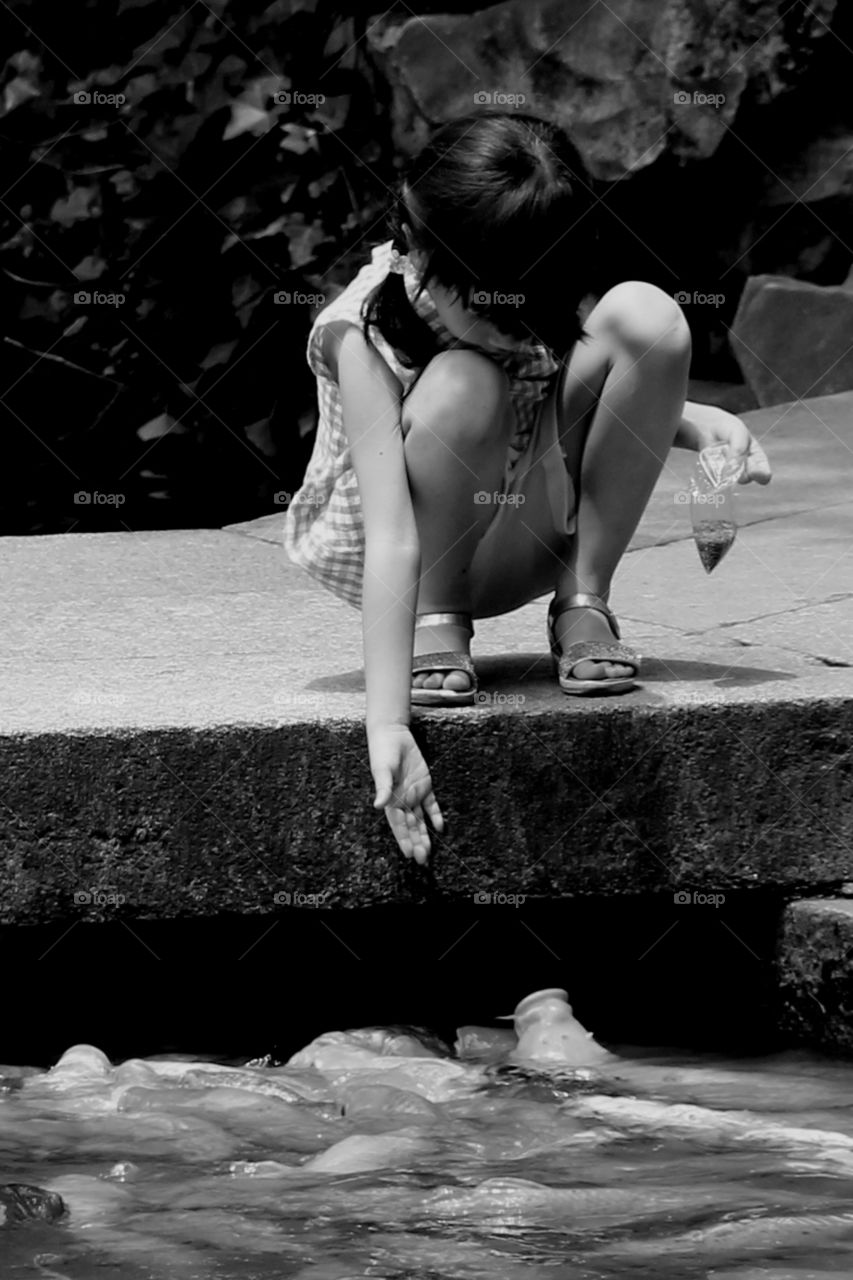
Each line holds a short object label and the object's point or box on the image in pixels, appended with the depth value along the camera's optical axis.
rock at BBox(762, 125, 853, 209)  11.69
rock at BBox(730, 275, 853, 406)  11.16
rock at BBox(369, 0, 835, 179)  11.14
